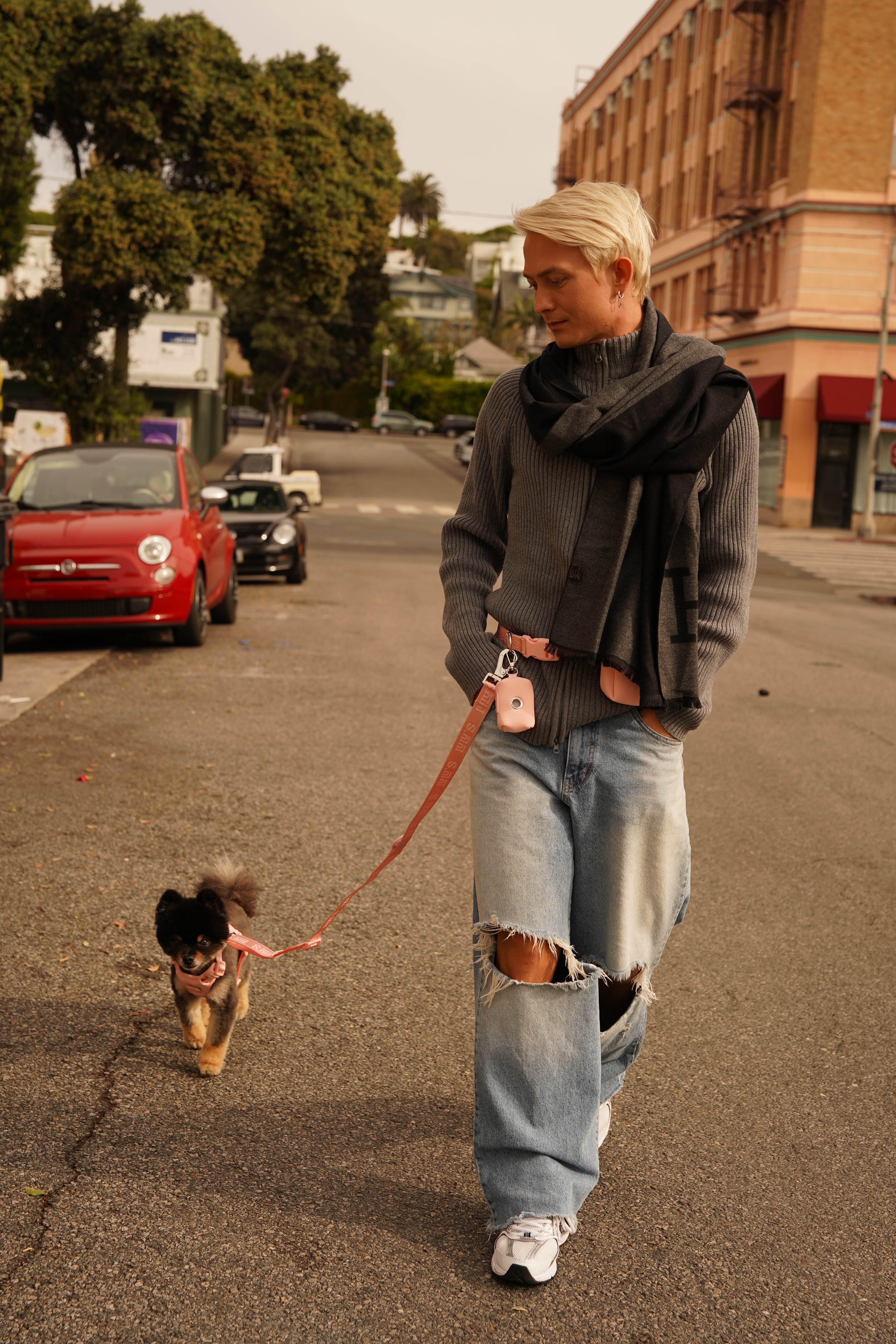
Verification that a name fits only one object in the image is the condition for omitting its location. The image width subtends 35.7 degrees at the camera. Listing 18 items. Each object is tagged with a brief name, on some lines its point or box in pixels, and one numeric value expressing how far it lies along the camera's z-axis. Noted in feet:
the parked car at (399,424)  289.33
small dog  11.84
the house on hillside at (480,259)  532.32
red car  36.50
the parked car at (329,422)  287.48
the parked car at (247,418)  271.49
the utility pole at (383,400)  287.89
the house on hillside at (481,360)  345.10
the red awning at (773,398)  135.95
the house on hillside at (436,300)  424.87
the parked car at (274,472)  123.24
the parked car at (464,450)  204.64
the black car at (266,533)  60.29
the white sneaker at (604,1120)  10.87
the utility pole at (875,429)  124.88
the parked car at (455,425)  278.46
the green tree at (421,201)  477.36
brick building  133.08
